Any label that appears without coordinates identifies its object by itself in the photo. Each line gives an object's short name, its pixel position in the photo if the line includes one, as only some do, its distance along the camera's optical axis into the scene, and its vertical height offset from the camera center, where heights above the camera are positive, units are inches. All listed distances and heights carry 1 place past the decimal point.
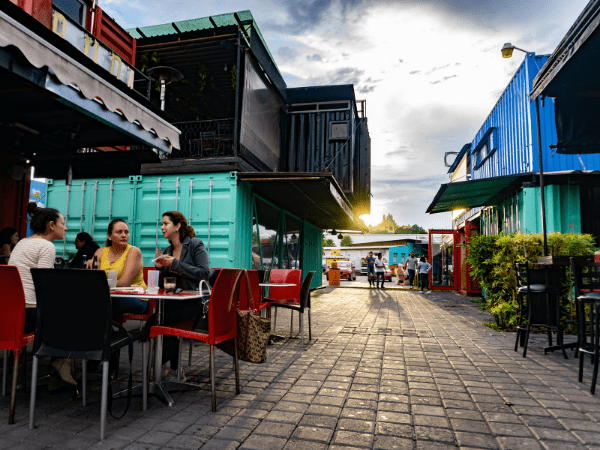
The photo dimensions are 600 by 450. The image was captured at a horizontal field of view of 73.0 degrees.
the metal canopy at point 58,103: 142.4 +70.7
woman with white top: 127.3 -2.9
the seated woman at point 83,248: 211.9 +3.4
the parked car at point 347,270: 1111.6 -27.9
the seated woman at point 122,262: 152.9 -2.5
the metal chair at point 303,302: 226.2 -24.8
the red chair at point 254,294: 194.8 -18.4
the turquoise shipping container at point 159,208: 335.9 +41.5
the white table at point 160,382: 125.4 -41.3
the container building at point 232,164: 337.7 +98.3
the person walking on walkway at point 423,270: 700.7 -14.6
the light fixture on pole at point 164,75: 368.8 +167.8
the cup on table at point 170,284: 132.6 -9.2
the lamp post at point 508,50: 387.2 +206.2
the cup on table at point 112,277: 132.5 -7.3
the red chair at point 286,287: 248.5 -18.2
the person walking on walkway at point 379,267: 716.0 -11.6
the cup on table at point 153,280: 130.1 -7.8
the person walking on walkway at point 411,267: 757.9 -10.6
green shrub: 260.1 +2.3
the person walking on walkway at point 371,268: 743.1 -14.2
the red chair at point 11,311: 108.3 -15.9
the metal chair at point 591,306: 142.3 -16.2
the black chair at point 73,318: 100.5 -16.2
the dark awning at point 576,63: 125.6 +73.9
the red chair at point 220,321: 120.4 -19.9
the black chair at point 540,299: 210.1 -18.7
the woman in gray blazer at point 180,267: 144.3 -3.8
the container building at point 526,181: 348.2 +72.4
